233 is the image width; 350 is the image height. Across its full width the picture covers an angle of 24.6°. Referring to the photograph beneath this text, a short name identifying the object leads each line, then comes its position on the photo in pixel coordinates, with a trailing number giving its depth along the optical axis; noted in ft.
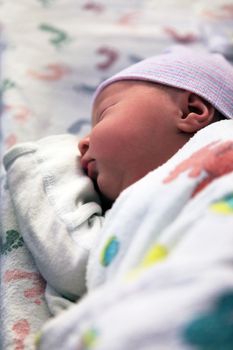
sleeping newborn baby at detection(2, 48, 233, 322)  2.37
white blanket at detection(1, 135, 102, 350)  2.30
